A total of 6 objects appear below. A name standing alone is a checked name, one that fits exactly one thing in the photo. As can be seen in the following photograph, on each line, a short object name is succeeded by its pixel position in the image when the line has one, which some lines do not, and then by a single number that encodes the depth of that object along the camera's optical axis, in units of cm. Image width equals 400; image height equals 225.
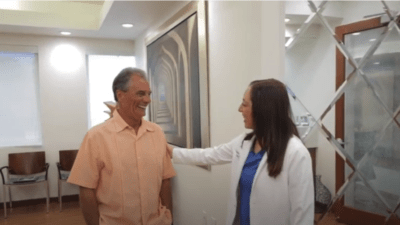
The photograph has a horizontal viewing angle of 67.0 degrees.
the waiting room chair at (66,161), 485
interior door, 262
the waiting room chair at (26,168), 459
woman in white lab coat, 140
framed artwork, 270
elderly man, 154
